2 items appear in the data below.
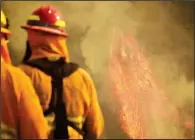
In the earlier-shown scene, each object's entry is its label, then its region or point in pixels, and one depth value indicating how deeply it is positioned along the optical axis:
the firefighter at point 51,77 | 5.94
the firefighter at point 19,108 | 5.85
